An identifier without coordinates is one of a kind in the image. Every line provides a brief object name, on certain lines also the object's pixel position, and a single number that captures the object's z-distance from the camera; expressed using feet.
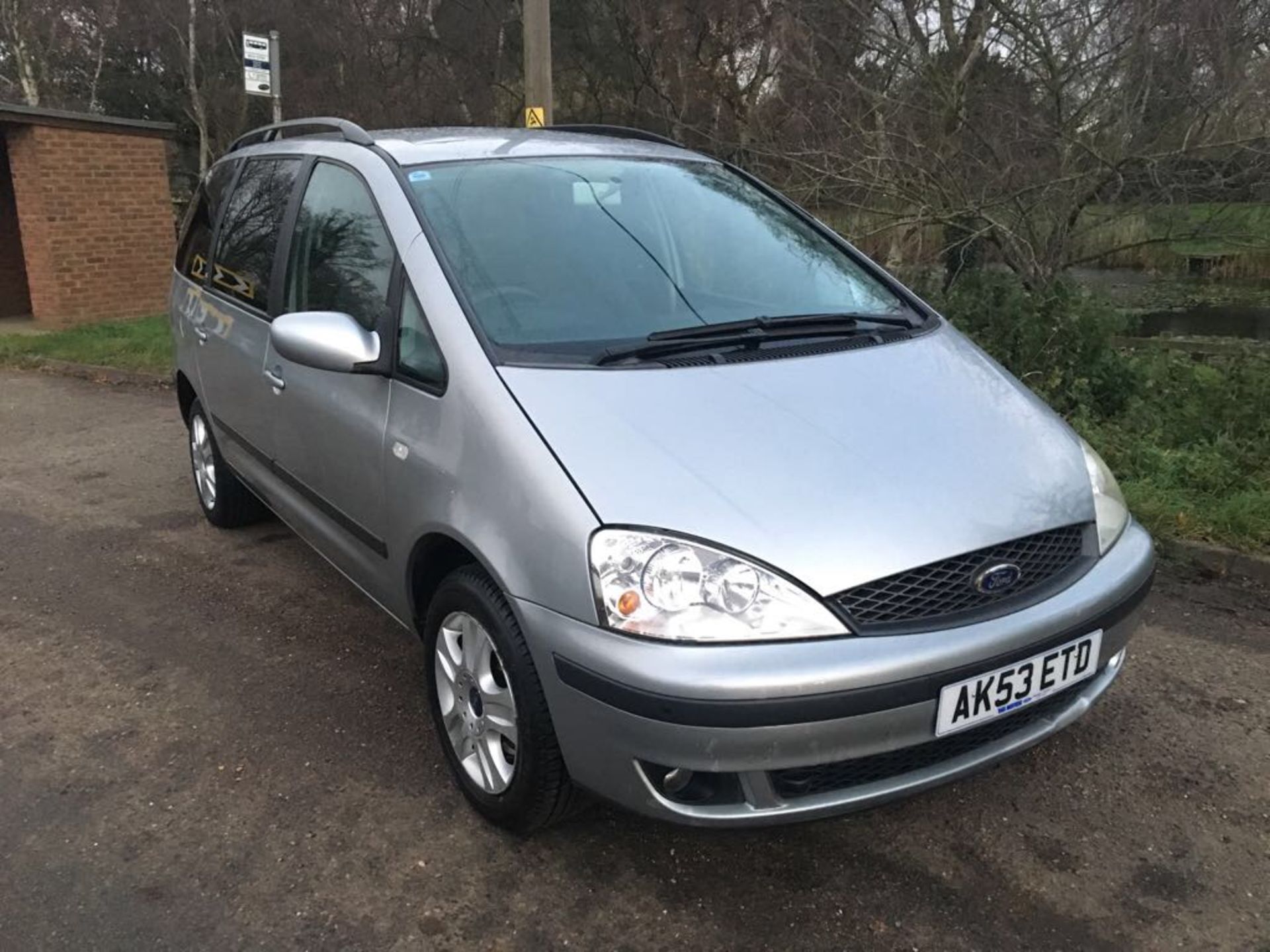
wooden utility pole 24.97
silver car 6.66
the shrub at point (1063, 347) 18.86
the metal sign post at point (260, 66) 25.20
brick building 34.30
